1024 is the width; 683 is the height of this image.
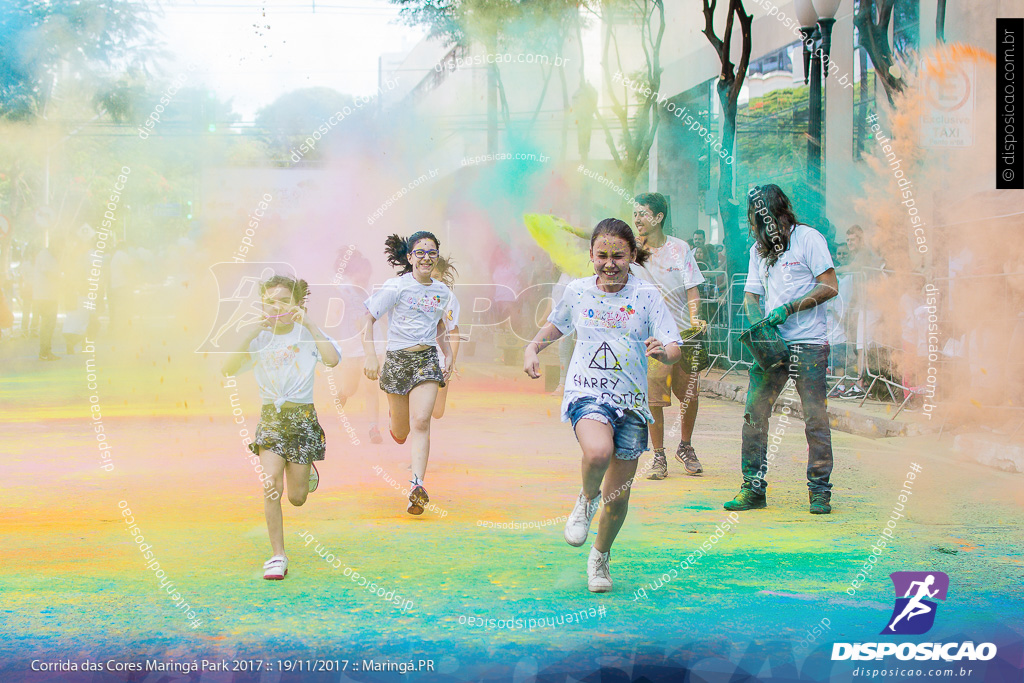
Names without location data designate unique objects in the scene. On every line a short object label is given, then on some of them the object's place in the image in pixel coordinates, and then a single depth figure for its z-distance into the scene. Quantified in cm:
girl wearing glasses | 594
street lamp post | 999
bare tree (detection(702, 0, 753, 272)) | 1284
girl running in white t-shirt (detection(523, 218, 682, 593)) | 421
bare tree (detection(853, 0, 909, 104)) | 1074
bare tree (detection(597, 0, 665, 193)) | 1591
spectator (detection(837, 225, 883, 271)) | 1016
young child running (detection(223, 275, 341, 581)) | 439
